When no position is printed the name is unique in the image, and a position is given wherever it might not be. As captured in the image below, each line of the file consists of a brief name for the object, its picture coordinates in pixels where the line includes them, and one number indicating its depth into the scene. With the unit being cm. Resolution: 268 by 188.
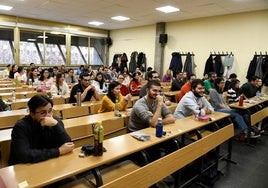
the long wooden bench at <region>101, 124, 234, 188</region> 173
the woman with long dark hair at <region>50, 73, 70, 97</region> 491
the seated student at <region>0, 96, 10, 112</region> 343
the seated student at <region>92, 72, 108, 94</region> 557
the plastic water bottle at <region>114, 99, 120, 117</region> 321
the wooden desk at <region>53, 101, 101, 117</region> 326
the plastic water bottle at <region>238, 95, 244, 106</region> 454
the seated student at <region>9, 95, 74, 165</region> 166
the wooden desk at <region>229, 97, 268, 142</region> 425
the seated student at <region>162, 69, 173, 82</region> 850
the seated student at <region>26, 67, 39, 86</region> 661
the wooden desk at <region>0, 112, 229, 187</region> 141
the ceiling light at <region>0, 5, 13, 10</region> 776
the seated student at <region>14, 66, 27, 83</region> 725
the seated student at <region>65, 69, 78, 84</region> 751
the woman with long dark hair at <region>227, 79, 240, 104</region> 522
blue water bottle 232
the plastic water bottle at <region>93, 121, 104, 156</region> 178
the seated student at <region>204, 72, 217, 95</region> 576
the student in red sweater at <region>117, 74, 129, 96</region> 545
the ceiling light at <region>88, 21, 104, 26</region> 1021
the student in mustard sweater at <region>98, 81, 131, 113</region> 354
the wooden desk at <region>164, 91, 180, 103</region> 582
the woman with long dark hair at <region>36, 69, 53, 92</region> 501
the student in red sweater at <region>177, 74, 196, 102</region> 495
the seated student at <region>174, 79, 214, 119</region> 340
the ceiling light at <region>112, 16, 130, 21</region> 869
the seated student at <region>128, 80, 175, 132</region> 270
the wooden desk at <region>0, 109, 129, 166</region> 206
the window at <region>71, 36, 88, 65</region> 1150
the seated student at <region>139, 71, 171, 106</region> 423
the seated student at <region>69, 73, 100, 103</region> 411
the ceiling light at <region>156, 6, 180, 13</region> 687
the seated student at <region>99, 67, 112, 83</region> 856
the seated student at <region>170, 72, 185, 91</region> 679
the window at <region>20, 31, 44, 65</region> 989
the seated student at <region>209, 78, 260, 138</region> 442
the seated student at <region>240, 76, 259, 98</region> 558
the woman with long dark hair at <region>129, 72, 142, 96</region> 558
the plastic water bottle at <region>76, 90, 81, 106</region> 367
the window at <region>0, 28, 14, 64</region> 935
